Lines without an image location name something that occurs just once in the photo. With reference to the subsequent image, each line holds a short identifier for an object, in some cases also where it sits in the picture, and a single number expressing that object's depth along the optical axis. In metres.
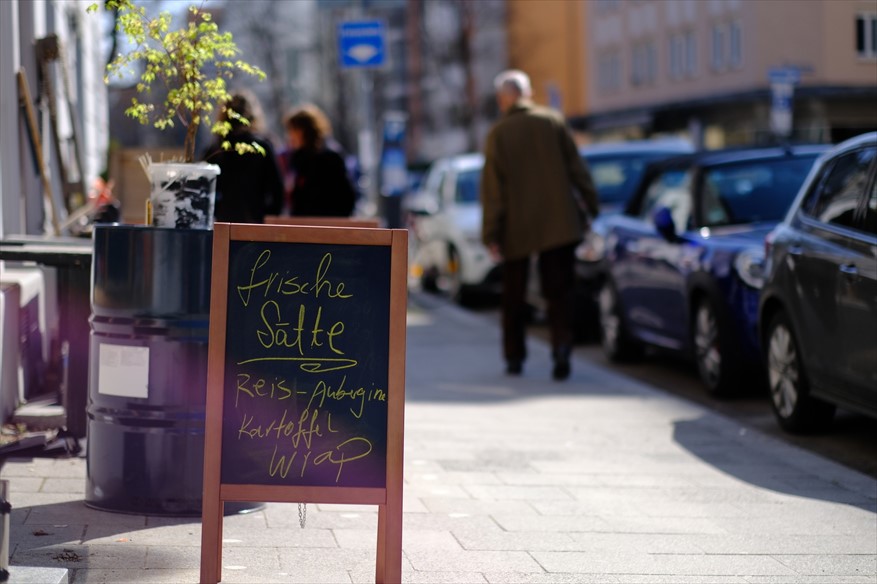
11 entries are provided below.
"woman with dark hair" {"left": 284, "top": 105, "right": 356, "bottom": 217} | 11.54
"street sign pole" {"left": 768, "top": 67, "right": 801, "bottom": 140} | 21.18
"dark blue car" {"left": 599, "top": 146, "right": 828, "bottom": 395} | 10.34
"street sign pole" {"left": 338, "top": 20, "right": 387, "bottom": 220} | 19.73
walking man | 11.55
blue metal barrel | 6.09
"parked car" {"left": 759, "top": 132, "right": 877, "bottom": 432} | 7.83
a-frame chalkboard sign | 5.04
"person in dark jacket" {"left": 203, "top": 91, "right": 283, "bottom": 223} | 8.91
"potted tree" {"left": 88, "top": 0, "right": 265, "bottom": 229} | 6.25
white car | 19.09
